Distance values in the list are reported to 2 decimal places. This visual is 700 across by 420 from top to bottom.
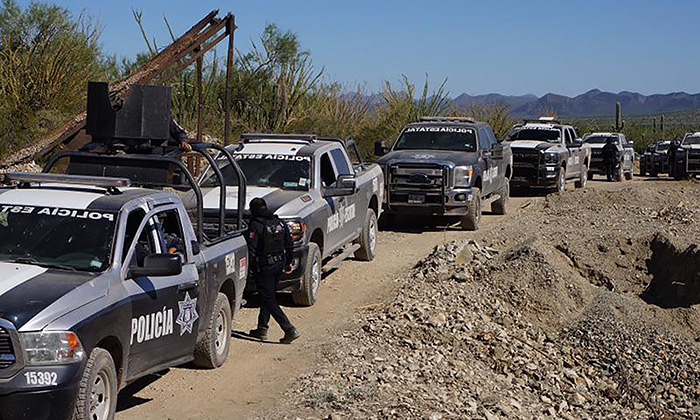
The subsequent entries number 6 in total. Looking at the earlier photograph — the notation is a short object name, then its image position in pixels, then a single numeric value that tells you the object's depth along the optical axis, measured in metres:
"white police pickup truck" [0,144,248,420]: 6.14
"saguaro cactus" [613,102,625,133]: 56.09
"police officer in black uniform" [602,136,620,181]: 35.25
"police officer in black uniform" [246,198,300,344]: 10.27
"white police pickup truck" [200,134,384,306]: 11.93
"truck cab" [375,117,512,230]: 19.08
